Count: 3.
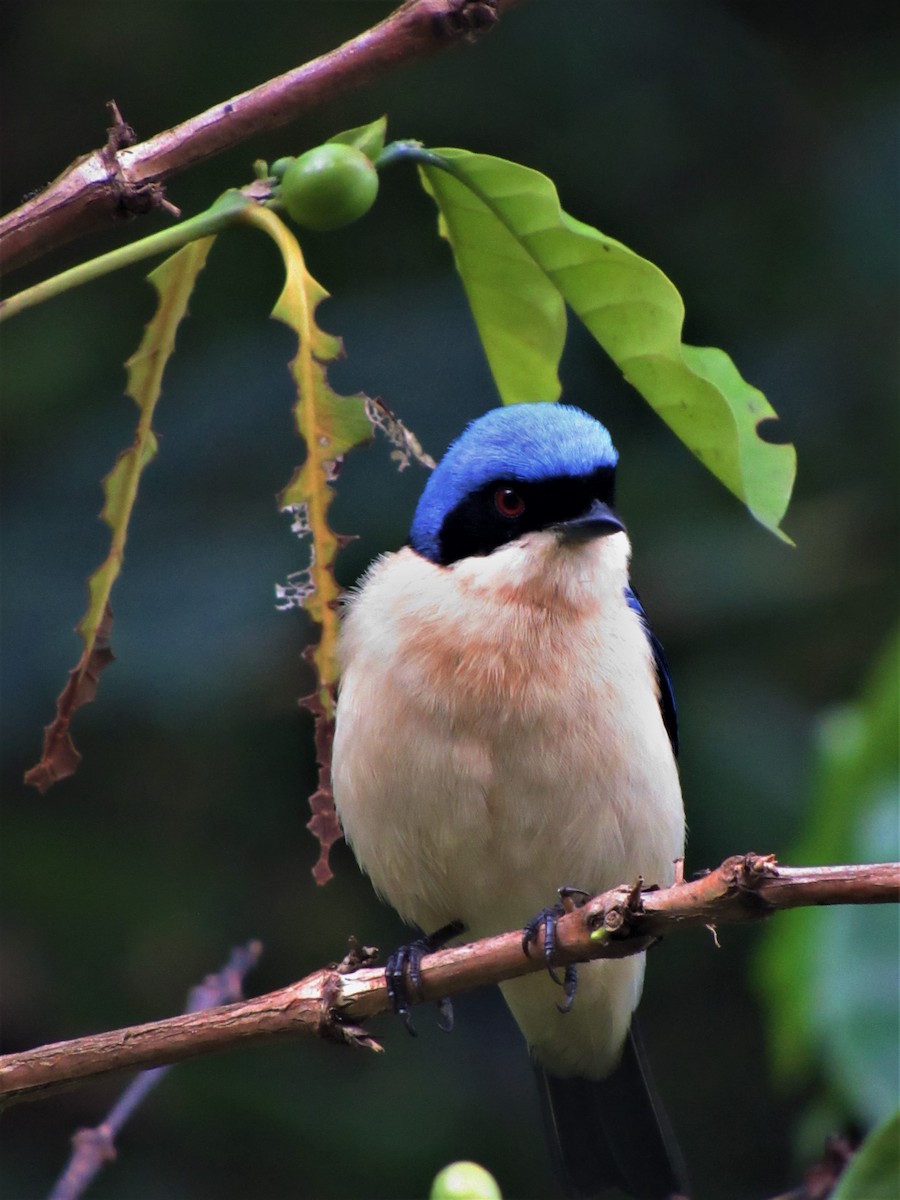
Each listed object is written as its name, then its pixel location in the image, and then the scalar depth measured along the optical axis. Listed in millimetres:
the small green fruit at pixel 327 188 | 3902
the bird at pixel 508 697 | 6691
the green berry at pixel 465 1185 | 3945
